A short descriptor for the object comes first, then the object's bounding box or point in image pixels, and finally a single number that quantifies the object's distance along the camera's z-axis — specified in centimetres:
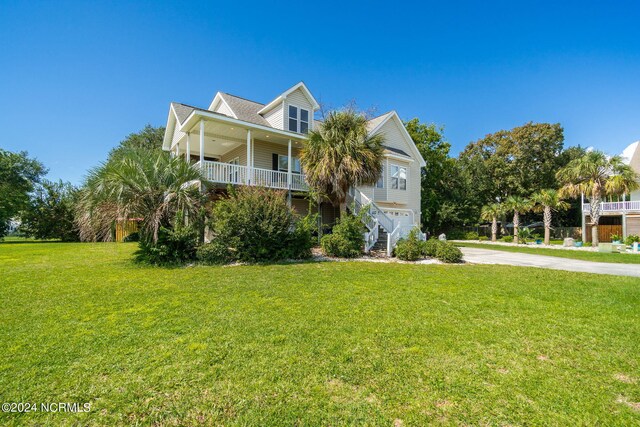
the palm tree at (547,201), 2295
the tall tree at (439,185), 2933
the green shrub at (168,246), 971
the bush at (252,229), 1024
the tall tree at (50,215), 2245
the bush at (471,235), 3053
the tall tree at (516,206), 2491
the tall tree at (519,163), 3097
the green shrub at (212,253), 1002
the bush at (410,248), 1177
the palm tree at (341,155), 1317
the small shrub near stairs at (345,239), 1205
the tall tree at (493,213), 2673
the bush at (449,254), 1134
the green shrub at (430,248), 1234
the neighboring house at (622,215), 2478
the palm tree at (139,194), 927
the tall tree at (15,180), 2305
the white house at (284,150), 1384
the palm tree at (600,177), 2073
